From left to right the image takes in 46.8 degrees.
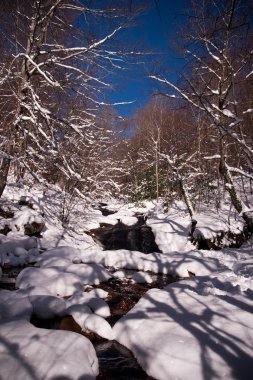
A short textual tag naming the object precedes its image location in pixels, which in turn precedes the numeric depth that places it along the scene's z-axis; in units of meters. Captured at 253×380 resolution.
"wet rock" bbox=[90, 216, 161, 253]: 10.75
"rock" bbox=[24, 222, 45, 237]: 9.30
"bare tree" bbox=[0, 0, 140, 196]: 5.98
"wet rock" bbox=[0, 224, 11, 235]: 8.80
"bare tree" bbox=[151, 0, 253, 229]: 2.81
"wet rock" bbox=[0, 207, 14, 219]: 9.59
